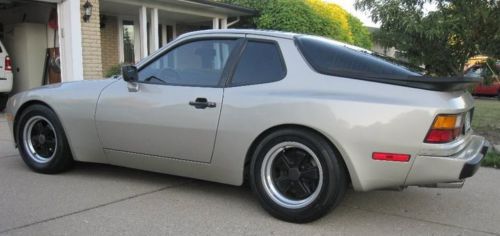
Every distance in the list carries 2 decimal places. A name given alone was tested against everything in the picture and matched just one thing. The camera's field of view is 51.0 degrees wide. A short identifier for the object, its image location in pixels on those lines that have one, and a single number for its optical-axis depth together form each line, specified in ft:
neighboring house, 36.47
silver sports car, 12.21
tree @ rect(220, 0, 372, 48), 52.95
